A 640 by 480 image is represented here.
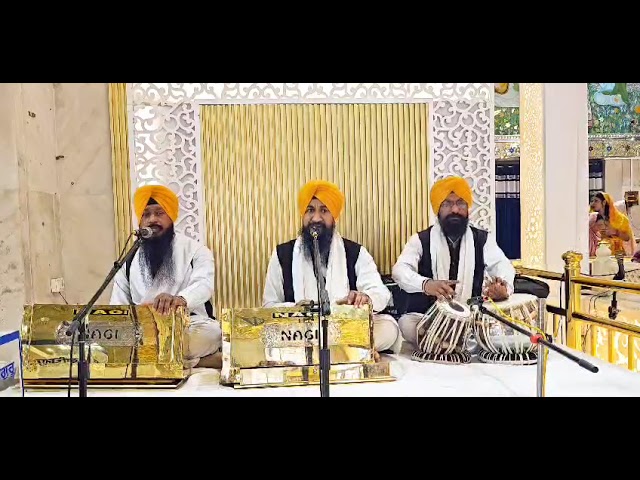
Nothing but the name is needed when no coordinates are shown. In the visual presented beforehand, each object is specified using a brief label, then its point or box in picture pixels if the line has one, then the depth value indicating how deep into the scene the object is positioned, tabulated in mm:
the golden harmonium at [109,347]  3127
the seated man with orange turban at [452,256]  3891
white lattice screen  4352
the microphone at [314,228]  3866
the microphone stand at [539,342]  1701
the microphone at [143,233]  2760
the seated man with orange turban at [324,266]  3836
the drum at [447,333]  3611
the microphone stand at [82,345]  2301
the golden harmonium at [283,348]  3158
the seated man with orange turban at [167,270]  3736
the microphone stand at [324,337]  2186
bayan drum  3553
